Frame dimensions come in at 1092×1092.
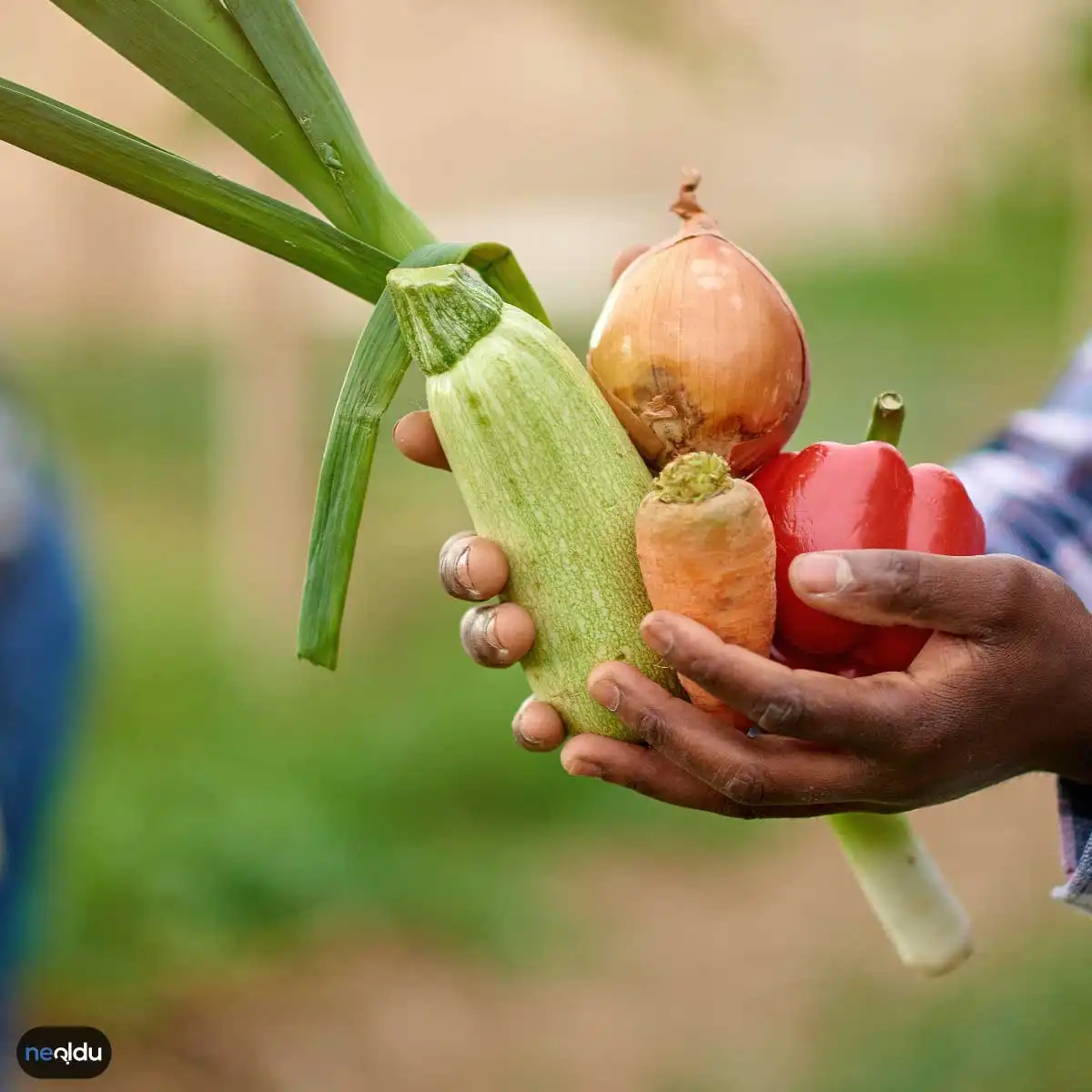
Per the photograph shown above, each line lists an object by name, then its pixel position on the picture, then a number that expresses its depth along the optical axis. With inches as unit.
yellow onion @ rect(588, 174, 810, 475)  83.1
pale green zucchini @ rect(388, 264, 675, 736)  83.1
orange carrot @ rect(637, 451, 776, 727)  81.3
